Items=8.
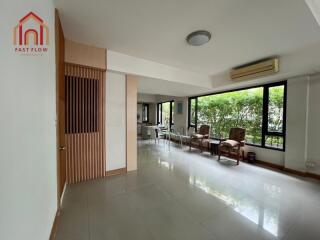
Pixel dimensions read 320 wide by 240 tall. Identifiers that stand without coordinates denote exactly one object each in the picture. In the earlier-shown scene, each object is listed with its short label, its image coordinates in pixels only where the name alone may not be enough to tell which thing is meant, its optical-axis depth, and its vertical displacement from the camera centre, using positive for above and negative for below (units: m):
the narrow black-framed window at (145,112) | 10.05 +0.24
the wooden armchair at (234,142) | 4.11 -0.72
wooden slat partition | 2.77 -0.14
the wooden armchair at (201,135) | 5.37 -0.69
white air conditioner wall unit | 3.05 +1.08
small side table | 5.14 -1.14
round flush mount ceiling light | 2.32 +1.28
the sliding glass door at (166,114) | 8.14 +0.13
